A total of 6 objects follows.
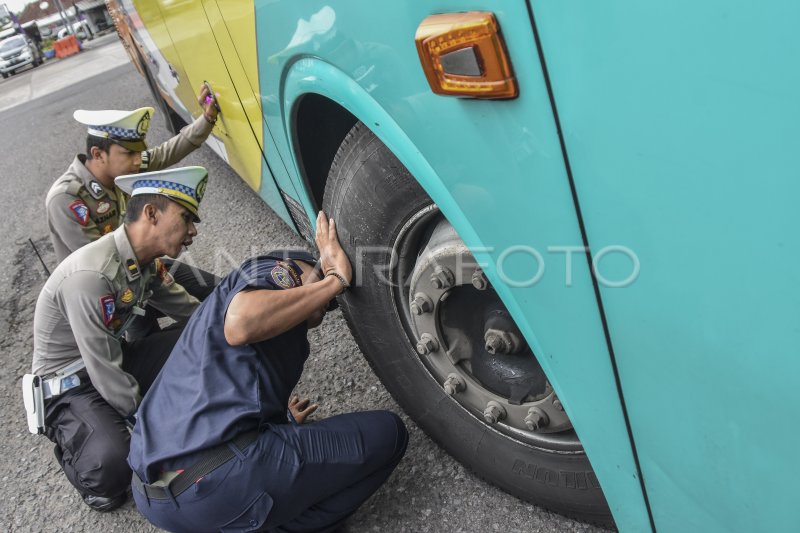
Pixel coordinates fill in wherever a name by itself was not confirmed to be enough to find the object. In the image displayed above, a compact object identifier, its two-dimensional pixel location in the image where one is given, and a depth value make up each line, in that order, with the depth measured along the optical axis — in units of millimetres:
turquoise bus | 807
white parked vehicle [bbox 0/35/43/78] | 22438
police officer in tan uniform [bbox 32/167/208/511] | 2369
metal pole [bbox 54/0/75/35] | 30828
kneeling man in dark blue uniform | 1898
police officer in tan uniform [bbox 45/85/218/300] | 3068
